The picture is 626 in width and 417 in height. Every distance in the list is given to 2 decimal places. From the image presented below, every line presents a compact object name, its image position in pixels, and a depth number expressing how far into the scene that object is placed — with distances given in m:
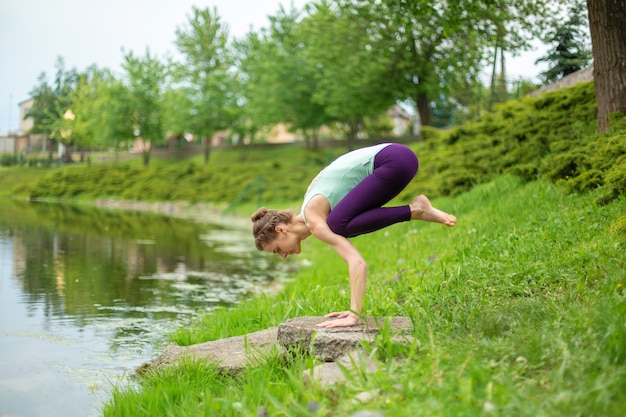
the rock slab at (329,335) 4.48
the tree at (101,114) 56.50
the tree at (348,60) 34.28
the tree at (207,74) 55.94
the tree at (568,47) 19.83
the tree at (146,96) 57.50
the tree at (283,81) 46.06
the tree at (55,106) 65.48
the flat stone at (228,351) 5.08
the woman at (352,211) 4.95
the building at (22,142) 65.79
